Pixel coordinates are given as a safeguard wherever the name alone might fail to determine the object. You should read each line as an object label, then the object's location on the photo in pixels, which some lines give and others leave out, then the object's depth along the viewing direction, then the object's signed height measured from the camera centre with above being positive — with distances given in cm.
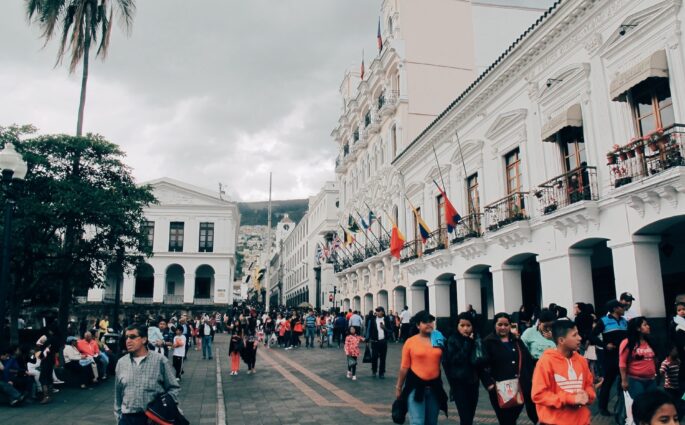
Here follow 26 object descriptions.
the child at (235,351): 1498 -83
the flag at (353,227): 2972 +499
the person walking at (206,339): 2115 -71
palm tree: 1734 +980
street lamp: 908 +251
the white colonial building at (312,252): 5256 +784
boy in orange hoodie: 395 -48
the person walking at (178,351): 1394 -76
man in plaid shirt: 475 -51
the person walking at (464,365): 599 -52
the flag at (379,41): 3077 +1551
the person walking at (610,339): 775 -32
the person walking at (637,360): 651 -52
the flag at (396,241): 2441 +341
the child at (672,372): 654 -67
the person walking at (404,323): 2408 -19
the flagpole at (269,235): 5193 +830
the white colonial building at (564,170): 1170 +414
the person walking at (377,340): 1350 -52
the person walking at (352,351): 1338 -77
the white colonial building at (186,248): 5372 +724
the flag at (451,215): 1907 +357
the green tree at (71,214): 1334 +269
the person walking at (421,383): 570 -67
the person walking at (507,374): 570 -59
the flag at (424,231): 2209 +351
